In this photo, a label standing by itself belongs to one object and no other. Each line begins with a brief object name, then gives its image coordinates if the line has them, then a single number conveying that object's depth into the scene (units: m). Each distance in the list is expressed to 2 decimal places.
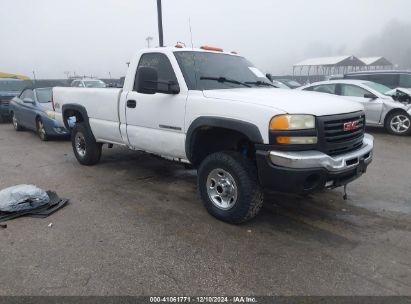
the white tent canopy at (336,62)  41.66
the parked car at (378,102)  9.50
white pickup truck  3.46
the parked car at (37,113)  9.35
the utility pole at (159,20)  12.44
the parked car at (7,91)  13.97
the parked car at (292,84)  21.73
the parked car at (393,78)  11.67
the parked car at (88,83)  18.60
